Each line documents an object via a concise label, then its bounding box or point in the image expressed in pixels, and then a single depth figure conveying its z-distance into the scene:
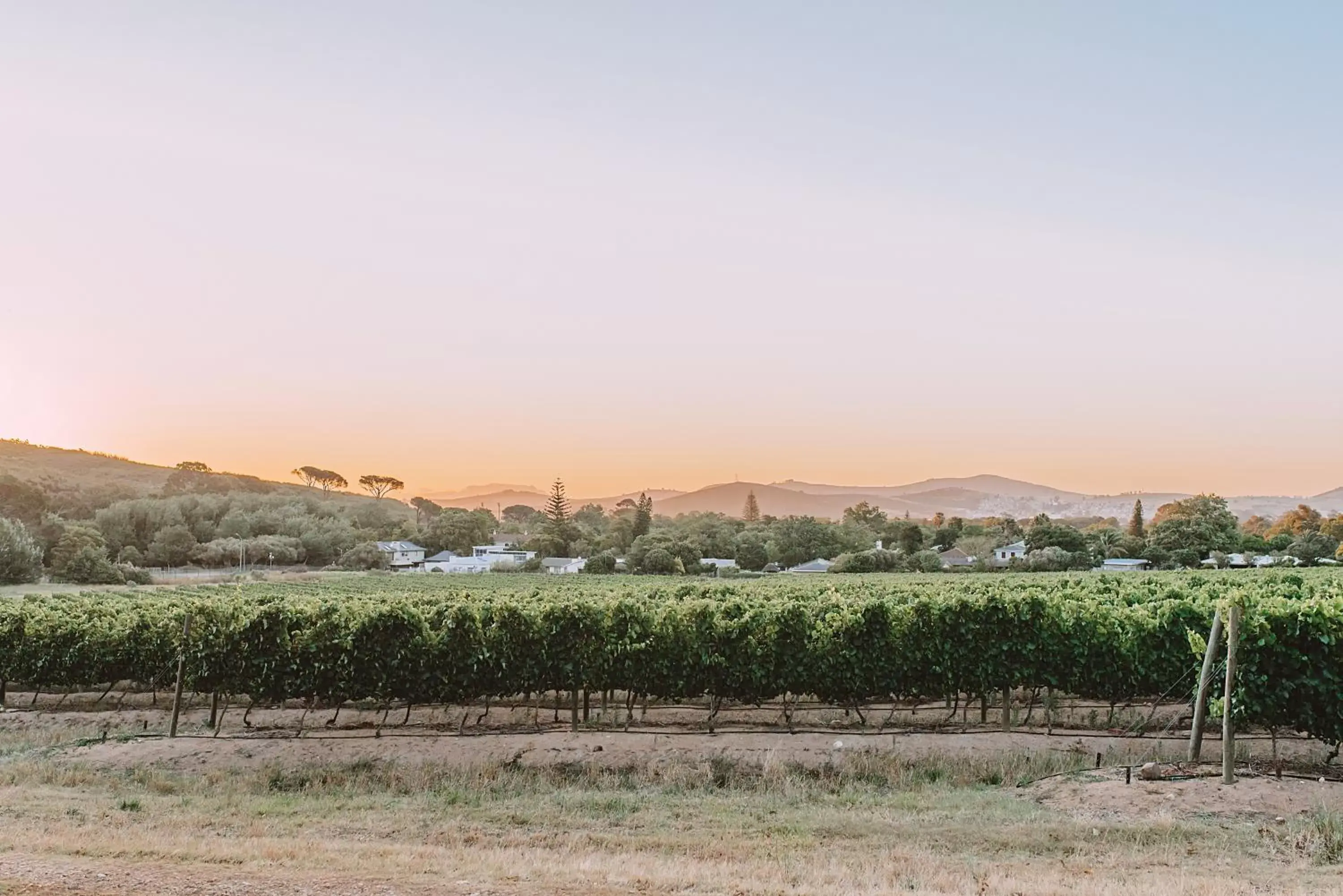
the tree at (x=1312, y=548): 79.12
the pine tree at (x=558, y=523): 109.19
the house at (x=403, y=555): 105.88
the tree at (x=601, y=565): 84.38
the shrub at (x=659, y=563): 82.56
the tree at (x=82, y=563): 71.88
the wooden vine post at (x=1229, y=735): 11.36
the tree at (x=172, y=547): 93.38
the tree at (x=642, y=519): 114.69
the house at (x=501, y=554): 104.19
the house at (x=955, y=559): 86.19
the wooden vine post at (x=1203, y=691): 12.13
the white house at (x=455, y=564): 97.50
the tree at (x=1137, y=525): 106.88
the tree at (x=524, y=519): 176.00
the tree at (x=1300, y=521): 102.69
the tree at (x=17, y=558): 69.75
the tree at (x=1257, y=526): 117.75
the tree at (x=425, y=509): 187.73
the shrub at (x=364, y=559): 95.25
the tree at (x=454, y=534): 123.19
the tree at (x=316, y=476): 194.75
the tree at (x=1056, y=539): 86.50
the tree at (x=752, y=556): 99.00
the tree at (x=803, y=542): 101.75
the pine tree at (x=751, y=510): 193.12
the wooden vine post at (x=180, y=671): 16.67
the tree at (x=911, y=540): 95.62
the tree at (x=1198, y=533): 86.81
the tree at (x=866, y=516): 130.00
